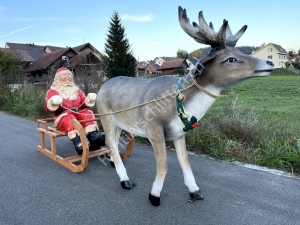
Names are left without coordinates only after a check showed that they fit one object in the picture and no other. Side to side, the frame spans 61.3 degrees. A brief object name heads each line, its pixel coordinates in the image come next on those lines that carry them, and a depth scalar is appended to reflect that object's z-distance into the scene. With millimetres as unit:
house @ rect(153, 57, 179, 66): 71138
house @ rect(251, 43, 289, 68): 54281
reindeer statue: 2012
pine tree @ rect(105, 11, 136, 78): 18266
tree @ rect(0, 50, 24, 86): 12863
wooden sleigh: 3307
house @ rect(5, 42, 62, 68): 32656
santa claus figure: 3660
